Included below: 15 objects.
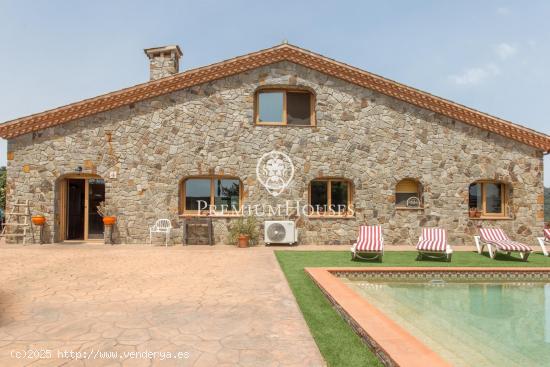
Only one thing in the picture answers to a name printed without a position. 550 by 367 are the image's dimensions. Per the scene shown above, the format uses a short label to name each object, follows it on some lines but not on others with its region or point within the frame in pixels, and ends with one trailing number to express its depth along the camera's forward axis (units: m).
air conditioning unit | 12.79
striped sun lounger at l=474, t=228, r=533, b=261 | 9.97
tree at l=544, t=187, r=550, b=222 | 19.45
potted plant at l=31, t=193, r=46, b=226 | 12.32
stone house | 12.79
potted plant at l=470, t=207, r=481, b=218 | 13.87
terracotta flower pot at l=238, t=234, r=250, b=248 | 12.42
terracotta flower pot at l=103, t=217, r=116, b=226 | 12.53
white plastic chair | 12.59
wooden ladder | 12.32
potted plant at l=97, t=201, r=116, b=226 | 12.58
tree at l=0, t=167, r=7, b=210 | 19.76
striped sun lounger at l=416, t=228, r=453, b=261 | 9.71
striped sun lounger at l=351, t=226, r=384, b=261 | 9.52
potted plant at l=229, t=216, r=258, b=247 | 12.73
